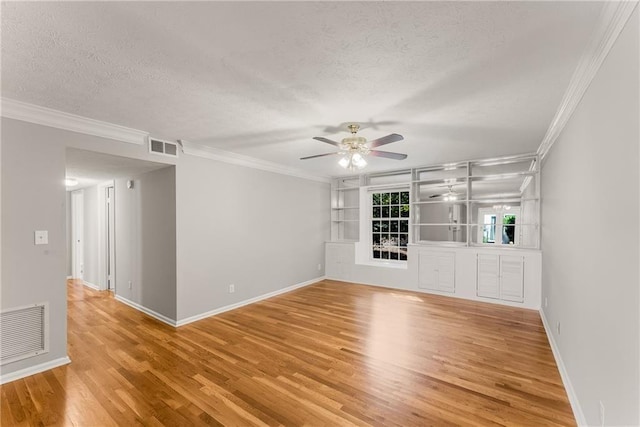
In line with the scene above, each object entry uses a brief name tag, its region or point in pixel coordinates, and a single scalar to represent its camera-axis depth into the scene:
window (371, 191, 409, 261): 6.00
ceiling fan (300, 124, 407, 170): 2.96
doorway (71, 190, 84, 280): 6.36
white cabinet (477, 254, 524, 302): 4.50
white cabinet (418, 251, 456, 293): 5.12
